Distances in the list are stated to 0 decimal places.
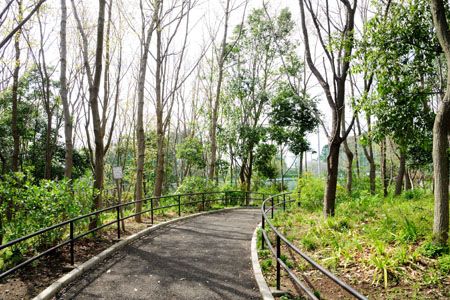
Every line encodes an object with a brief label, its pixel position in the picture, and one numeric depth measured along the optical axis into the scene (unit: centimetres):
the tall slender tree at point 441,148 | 567
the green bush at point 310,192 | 1329
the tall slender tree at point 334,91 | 910
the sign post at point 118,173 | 855
